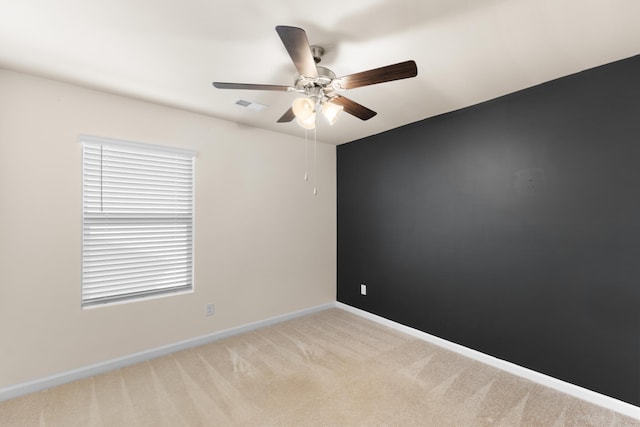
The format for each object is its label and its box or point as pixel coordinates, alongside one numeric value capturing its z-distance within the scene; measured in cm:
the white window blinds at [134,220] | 250
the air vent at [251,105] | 271
